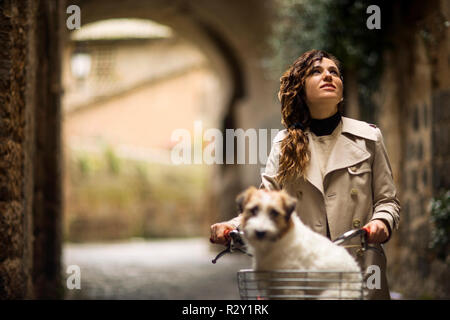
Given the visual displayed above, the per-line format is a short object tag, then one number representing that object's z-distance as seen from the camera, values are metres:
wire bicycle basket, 5.82
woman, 6.21
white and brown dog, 5.77
